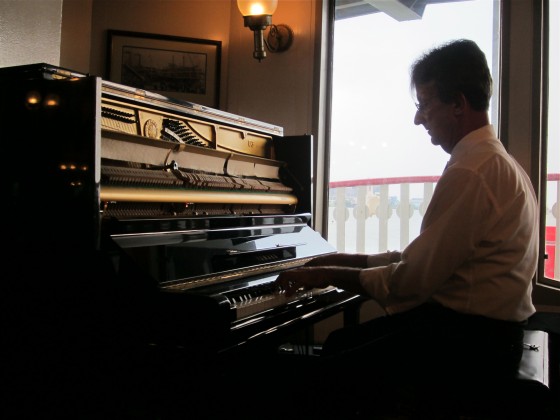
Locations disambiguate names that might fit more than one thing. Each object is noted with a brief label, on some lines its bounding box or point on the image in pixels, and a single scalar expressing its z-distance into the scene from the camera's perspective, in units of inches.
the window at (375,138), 154.6
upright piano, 66.5
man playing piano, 64.9
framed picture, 153.6
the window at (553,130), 126.9
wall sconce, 141.6
